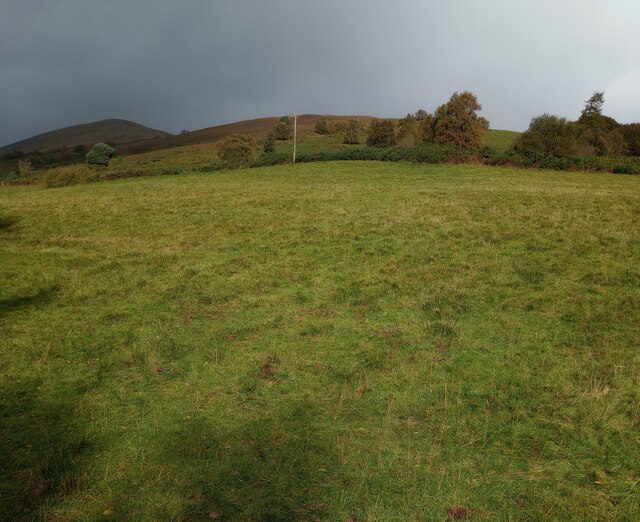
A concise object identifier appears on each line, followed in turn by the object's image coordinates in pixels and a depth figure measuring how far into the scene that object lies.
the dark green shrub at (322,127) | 84.69
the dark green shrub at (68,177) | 39.66
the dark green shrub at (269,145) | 63.84
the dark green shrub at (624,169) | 30.53
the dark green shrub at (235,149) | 58.09
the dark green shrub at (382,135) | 60.38
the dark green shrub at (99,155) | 72.25
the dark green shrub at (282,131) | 79.94
